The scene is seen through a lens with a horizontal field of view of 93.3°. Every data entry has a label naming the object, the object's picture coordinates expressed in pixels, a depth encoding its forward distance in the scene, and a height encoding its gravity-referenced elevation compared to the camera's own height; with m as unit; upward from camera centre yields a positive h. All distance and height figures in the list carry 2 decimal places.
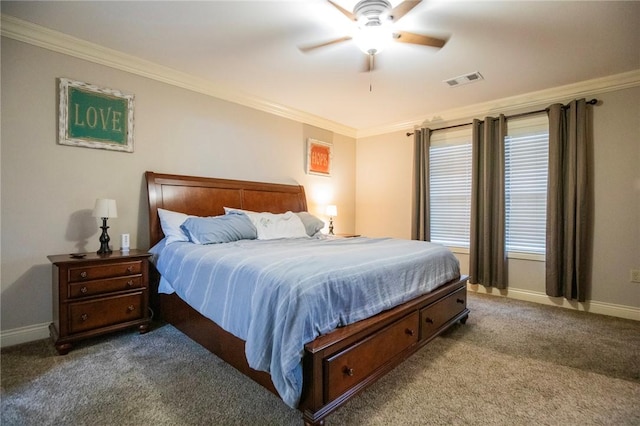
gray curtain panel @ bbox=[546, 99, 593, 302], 3.25 +0.08
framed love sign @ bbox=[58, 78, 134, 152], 2.54 +0.82
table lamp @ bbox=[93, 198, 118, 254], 2.47 -0.04
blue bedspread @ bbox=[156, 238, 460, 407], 1.45 -0.46
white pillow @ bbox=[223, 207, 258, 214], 3.30 -0.02
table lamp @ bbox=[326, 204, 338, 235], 4.62 -0.02
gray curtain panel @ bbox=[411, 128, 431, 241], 4.43 +0.33
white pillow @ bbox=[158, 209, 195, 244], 2.76 -0.15
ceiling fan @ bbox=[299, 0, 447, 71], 1.90 +1.25
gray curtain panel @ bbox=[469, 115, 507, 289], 3.77 +0.07
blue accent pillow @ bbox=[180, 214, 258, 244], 2.68 -0.19
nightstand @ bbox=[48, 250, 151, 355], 2.20 -0.67
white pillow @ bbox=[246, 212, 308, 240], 3.14 -0.18
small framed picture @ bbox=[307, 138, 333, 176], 4.61 +0.83
